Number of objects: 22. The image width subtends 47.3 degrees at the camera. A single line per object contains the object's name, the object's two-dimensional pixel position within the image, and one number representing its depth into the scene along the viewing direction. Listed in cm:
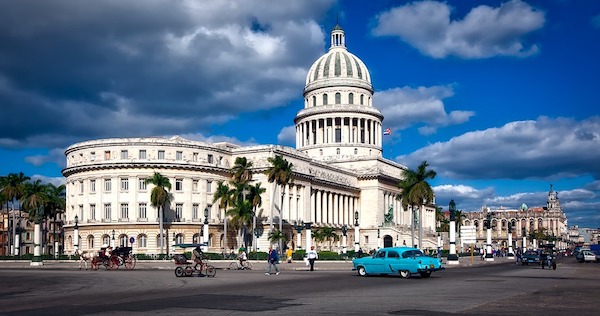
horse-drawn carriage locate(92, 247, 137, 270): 5084
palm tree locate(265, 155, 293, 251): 8731
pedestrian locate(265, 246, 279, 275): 4350
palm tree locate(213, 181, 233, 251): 8887
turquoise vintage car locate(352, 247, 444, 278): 3716
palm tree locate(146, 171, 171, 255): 8531
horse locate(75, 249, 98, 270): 5390
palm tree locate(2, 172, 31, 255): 9888
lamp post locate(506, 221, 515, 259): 10535
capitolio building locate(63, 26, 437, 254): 9238
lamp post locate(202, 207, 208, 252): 7591
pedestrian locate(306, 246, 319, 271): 5106
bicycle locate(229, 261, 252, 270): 5362
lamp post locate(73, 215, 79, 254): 8432
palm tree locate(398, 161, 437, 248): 8738
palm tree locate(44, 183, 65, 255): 10554
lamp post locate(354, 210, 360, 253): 8275
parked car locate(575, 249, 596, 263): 7800
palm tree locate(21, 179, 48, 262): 9725
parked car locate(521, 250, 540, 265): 6381
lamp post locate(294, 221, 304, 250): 7862
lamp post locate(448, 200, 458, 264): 6662
